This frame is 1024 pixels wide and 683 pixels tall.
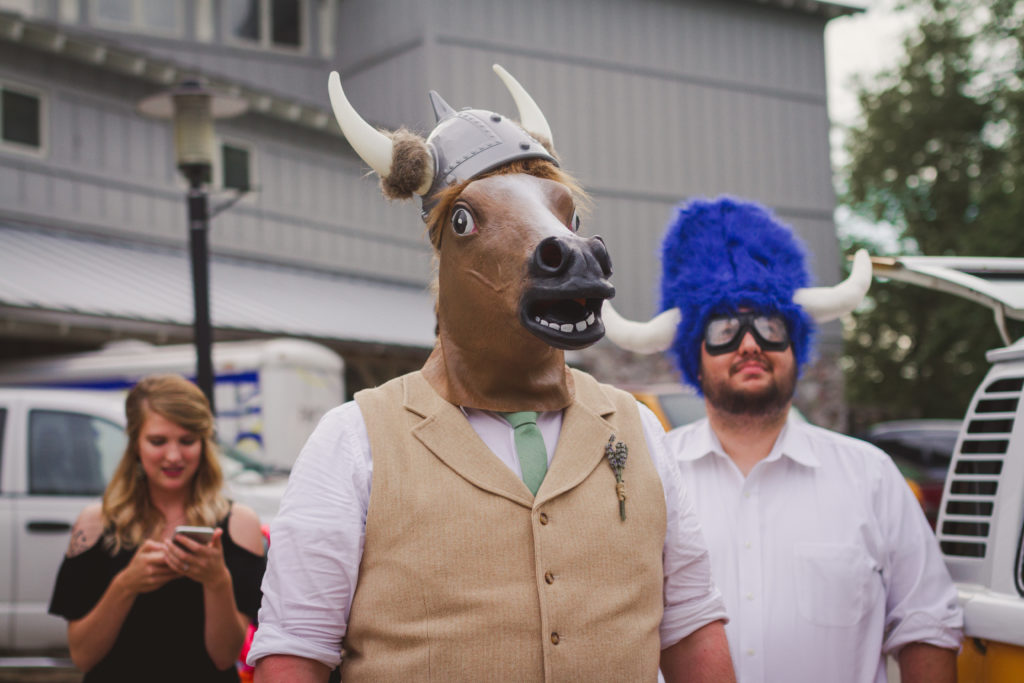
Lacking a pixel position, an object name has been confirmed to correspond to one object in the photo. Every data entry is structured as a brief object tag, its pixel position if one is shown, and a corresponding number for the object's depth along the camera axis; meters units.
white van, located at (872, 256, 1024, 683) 2.67
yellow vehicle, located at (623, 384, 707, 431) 7.87
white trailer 9.91
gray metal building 12.77
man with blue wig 2.80
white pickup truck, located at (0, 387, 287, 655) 6.29
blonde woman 2.96
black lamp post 6.33
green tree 22.38
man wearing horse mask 1.77
